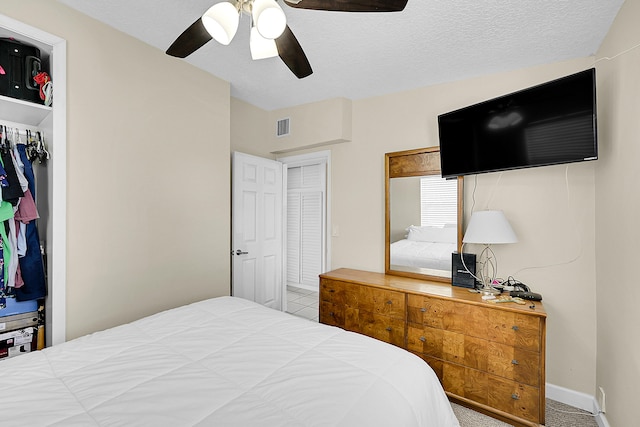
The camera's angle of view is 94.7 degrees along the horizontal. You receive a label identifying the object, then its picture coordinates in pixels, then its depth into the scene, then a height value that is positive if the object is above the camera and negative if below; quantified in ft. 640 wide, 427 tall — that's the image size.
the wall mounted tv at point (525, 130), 6.05 +1.98
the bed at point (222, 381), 3.15 -2.13
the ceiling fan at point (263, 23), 4.11 +2.95
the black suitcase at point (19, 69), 5.72 +2.87
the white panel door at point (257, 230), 10.66 -0.65
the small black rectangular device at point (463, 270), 8.03 -1.58
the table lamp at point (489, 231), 7.27 -0.45
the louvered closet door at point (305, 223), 15.37 -0.53
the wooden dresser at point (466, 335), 6.29 -3.02
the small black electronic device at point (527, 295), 7.06 -1.99
